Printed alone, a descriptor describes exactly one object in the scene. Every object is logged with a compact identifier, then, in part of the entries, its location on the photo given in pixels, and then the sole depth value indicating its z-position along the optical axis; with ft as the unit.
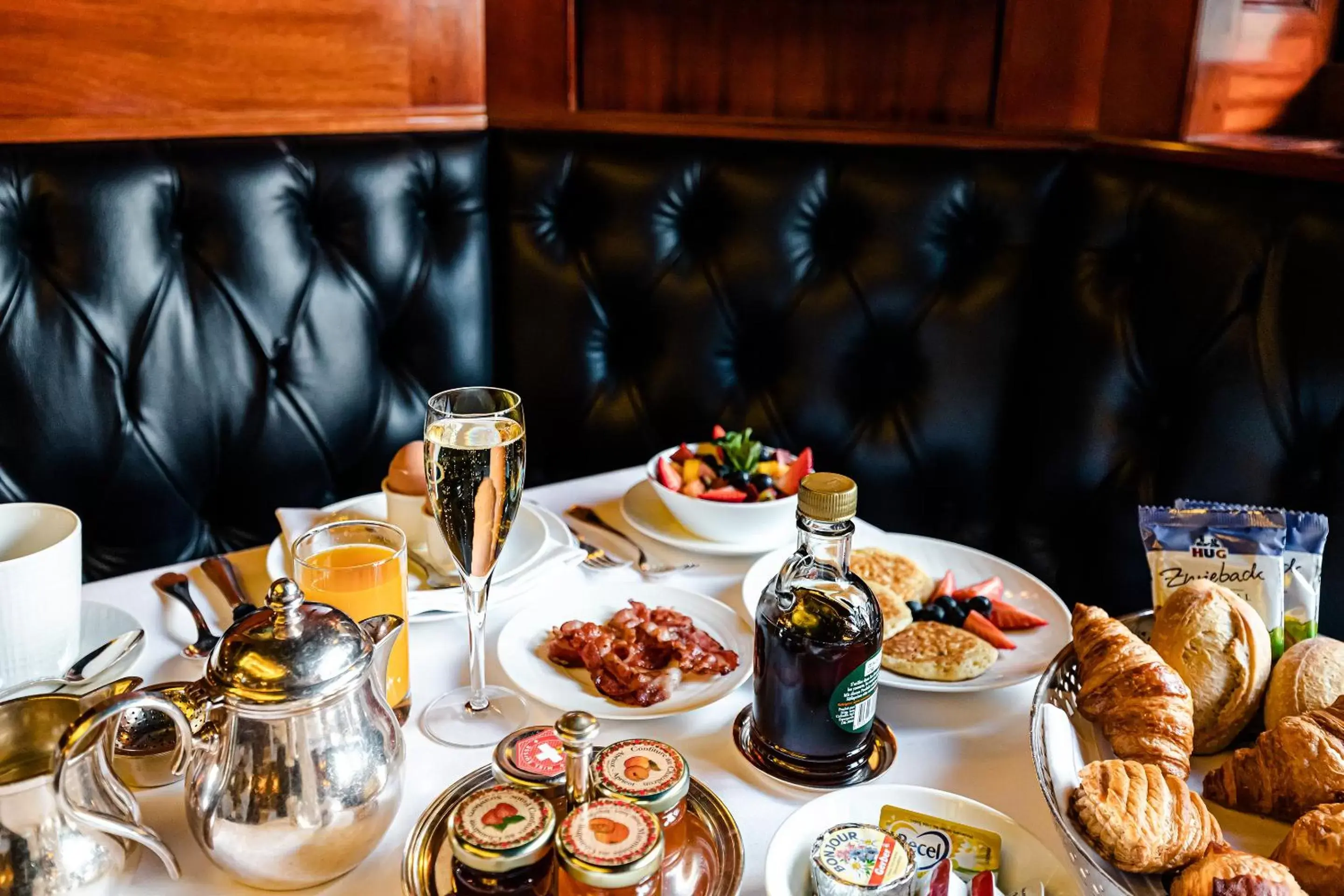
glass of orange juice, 2.41
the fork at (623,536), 3.24
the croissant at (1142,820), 1.84
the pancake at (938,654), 2.60
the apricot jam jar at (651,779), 1.88
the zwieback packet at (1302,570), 2.60
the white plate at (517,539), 3.05
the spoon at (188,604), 2.65
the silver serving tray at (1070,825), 1.81
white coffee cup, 2.33
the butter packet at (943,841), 1.94
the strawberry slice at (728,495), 3.46
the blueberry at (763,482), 3.54
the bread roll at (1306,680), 2.31
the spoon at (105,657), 2.43
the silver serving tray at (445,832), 1.91
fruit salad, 3.53
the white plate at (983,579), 2.61
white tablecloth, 2.06
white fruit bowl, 3.34
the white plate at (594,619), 2.52
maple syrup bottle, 2.21
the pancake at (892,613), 2.81
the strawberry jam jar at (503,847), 1.74
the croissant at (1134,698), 2.14
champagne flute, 2.43
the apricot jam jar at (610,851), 1.68
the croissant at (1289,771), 2.07
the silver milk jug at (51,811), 1.74
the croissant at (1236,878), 1.75
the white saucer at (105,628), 2.56
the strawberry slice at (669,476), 3.56
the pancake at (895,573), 3.10
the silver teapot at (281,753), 1.86
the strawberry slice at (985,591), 3.07
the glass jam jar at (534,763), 1.93
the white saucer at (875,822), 1.89
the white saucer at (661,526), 3.38
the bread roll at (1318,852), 1.85
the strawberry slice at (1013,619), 2.93
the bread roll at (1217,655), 2.36
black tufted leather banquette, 4.09
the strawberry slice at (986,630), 2.84
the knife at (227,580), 2.89
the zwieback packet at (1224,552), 2.55
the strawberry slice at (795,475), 3.60
